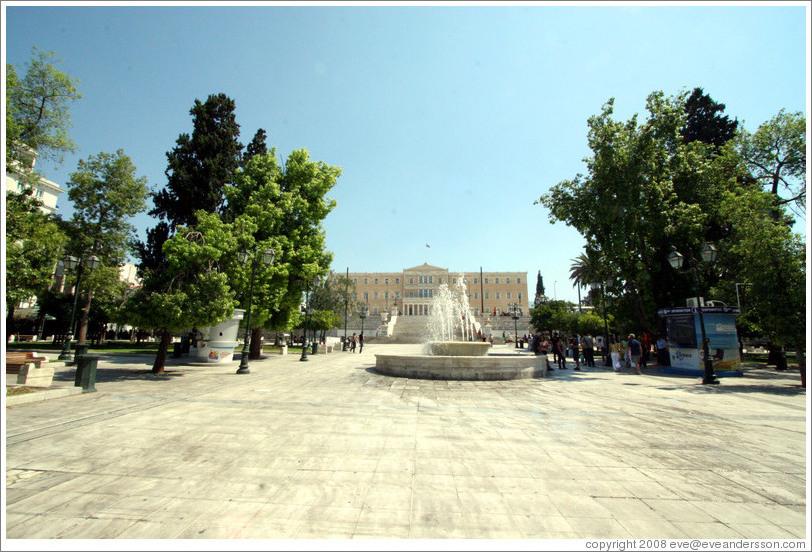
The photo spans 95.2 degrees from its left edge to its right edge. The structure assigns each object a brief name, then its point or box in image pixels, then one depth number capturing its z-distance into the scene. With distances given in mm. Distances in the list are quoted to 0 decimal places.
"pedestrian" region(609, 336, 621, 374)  17078
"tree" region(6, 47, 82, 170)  16062
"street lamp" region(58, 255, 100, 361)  16328
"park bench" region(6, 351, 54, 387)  9227
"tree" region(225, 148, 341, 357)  18547
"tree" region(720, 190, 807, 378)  12078
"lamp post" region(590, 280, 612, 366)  20719
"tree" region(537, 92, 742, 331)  18703
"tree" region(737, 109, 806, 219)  20469
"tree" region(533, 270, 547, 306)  91838
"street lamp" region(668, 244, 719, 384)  12983
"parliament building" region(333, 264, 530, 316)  92938
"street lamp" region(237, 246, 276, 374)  13665
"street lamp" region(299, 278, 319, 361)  20188
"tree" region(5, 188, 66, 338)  14008
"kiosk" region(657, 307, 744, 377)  15047
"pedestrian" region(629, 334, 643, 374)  16734
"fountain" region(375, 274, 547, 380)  12664
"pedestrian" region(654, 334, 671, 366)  18828
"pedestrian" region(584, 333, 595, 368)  20047
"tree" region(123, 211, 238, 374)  11594
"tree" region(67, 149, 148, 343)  25422
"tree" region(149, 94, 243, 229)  22203
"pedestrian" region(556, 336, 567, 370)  18141
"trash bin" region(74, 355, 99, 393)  9258
